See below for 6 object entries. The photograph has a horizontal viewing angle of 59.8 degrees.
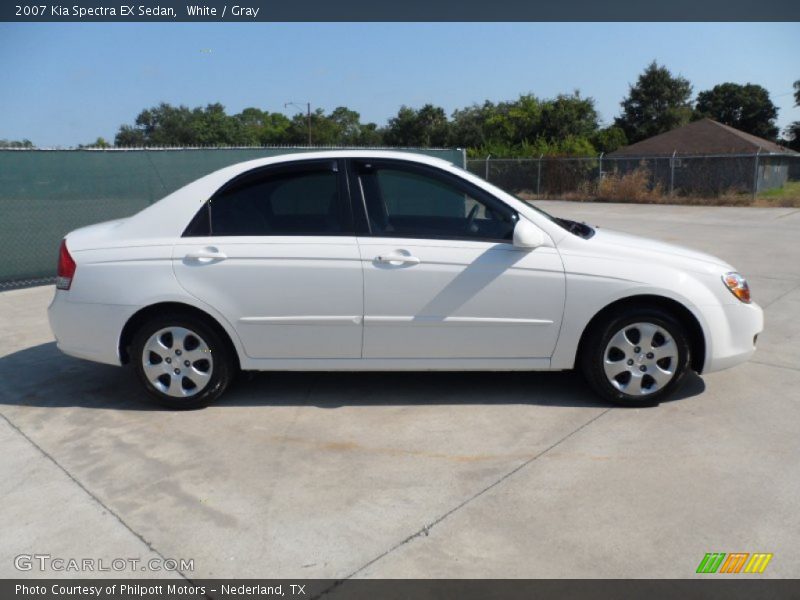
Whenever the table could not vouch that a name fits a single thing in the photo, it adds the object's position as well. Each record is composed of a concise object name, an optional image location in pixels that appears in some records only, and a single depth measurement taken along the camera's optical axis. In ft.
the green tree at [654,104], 191.01
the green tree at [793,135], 197.26
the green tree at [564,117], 133.39
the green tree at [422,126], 198.49
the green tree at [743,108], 215.51
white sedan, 14.61
